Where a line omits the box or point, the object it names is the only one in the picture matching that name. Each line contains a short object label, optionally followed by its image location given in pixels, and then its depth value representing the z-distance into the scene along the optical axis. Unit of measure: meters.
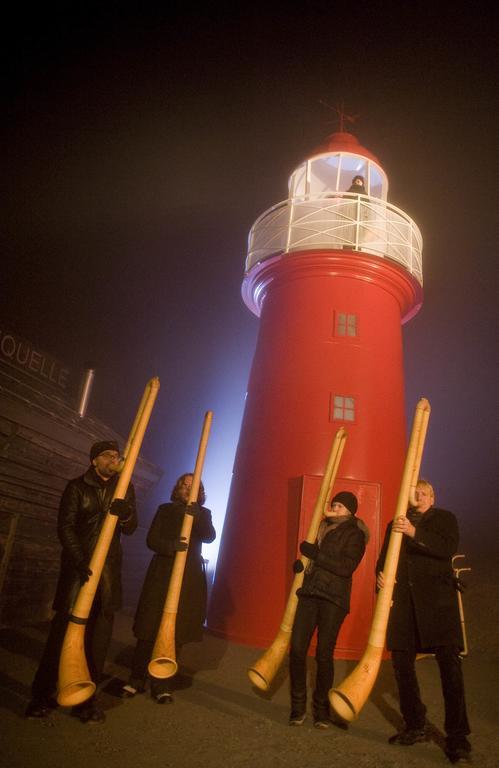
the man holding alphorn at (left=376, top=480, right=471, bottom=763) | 4.21
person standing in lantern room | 10.93
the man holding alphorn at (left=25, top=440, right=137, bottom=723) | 4.16
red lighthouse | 8.77
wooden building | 7.71
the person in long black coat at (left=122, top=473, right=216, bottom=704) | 5.06
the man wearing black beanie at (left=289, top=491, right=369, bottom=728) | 4.67
